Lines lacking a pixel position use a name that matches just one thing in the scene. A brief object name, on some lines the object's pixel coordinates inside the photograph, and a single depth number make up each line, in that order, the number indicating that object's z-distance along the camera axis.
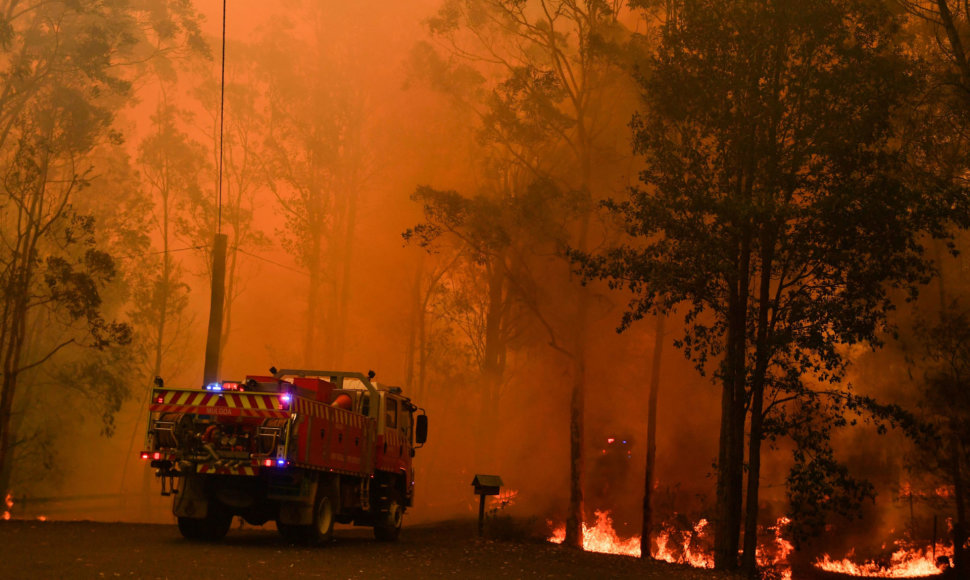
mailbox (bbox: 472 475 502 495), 18.87
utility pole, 22.59
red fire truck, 13.09
